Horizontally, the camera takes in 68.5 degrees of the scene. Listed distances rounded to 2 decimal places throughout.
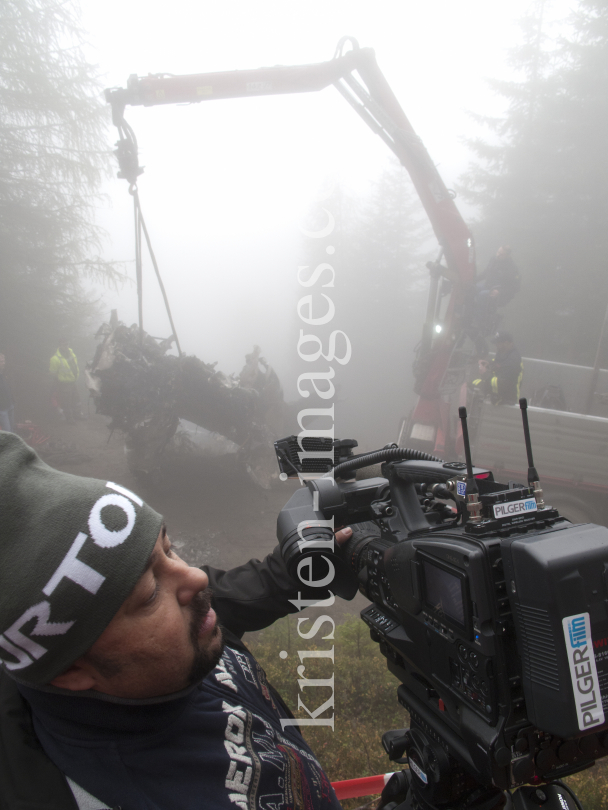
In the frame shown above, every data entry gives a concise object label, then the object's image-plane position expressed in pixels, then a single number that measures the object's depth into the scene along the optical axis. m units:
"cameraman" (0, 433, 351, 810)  0.65
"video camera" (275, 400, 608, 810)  0.66
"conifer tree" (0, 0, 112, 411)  7.20
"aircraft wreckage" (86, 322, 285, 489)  4.94
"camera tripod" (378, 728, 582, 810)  0.93
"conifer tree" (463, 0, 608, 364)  9.77
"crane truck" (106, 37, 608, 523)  4.27
